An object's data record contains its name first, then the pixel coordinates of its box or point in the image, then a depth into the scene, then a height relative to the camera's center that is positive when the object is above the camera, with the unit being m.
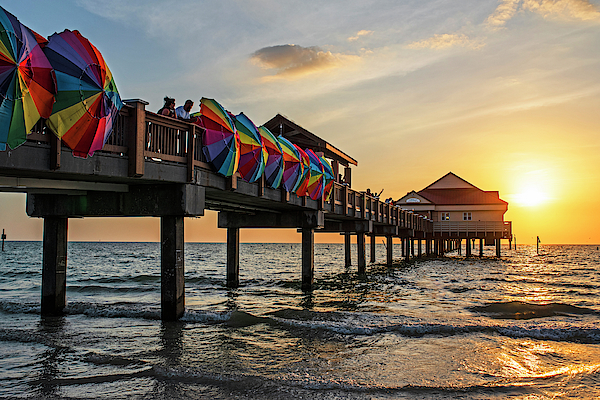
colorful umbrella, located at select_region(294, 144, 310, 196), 17.02 +1.89
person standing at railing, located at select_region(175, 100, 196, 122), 11.39 +2.86
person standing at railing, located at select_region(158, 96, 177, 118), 10.85 +2.82
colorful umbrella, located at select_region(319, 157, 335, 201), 19.36 +2.13
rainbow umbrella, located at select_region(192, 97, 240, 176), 11.59 +2.34
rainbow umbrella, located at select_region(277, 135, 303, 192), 15.87 +2.22
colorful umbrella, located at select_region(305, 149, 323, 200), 17.98 +2.01
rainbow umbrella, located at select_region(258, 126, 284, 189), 14.40 +2.18
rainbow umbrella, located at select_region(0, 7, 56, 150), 6.50 +2.14
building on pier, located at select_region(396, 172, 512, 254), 58.22 +3.19
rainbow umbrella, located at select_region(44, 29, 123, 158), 7.56 +2.25
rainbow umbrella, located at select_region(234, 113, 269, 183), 12.77 +2.22
